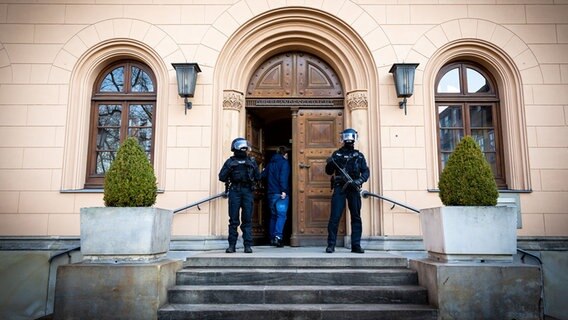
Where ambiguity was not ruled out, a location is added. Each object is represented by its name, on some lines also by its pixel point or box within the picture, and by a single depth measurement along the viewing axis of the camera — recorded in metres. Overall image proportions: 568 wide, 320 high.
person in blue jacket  8.39
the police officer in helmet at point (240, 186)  6.78
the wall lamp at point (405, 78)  7.61
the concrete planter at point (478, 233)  5.00
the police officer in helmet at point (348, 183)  6.80
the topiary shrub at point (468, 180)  5.12
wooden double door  8.31
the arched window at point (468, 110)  8.20
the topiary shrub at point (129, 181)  5.16
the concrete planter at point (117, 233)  5.03
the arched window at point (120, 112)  8.17
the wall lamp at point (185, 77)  7.61
